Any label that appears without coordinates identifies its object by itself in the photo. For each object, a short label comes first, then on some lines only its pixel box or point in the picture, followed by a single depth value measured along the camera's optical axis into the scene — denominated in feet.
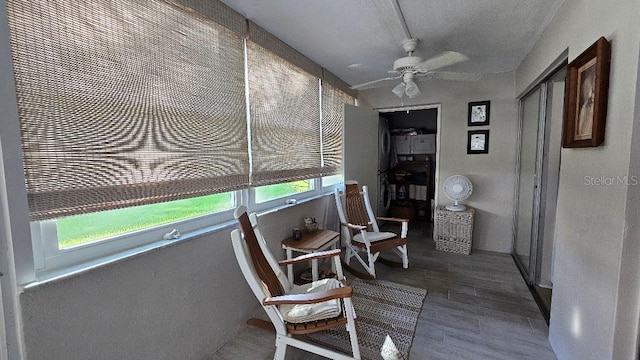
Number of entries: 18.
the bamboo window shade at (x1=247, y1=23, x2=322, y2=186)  7.04
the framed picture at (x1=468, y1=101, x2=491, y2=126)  11.35
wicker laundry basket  11.21
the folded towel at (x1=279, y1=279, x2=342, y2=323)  5.15
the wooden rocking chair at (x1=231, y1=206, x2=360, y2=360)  4.82
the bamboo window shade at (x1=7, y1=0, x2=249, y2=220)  3.41
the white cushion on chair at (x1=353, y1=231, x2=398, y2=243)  9.73
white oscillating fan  11.19
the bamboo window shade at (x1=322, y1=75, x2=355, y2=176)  10.62
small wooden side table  7.57
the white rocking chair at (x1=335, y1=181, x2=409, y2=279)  9.17
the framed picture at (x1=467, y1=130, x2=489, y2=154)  11.46
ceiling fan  7.39
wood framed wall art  4.13
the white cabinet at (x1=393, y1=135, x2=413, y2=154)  16.87
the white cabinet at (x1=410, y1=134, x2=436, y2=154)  16.21
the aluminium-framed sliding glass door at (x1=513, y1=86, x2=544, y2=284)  8.45
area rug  5.93
